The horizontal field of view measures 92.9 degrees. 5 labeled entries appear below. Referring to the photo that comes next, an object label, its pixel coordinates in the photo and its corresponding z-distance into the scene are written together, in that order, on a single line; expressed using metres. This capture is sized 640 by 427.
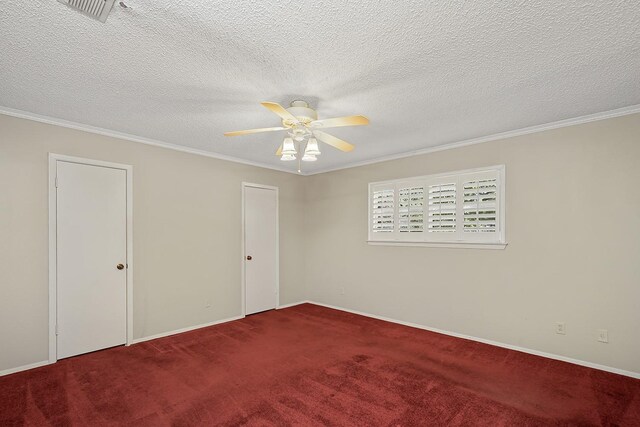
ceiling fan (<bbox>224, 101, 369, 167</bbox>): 2.32
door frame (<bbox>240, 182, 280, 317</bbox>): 4.88
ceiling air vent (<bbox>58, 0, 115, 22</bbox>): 1.51
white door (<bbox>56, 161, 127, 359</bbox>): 3.24
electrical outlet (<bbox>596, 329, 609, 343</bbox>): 2.96
